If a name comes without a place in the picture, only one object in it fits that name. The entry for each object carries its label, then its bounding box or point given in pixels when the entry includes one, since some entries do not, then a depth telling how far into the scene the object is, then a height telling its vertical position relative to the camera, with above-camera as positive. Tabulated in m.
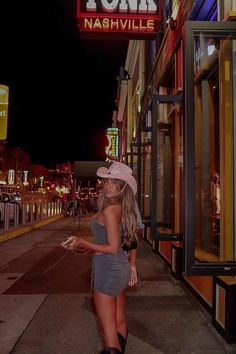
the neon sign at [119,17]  10.60 +4.58
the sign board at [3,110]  25.16 +5.33
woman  3.40 -0.35
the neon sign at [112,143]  36.44 +5.13
